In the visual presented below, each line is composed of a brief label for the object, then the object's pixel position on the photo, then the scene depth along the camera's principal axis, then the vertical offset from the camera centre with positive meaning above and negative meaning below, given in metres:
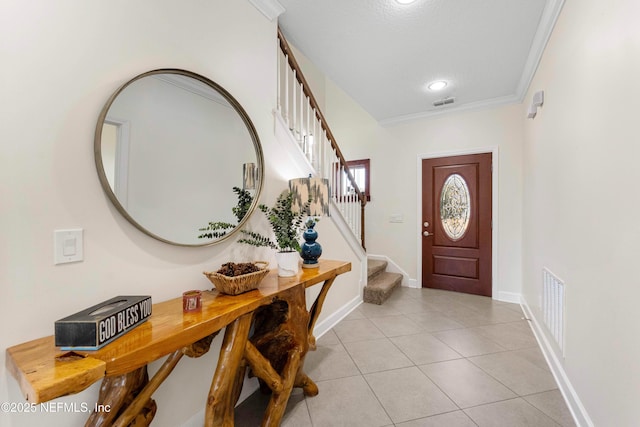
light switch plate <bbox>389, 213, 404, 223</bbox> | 4.30 -0.03
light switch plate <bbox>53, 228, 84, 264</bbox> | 0.98 -0.11
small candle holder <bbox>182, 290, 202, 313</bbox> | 1.13 -0.36
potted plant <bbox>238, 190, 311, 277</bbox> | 1.69 -0.14
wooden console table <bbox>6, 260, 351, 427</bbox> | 0.73 -0.47
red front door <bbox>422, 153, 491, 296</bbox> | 3.75 -0.10
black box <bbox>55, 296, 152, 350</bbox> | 0.80 -0.34
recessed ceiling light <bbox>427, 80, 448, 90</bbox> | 3.14 +1.55
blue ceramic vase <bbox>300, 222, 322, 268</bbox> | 1.99 -0.26
